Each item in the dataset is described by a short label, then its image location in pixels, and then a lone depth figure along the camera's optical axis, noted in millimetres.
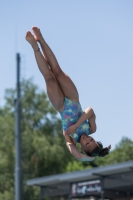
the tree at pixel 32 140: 58873
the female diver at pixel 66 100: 15222
